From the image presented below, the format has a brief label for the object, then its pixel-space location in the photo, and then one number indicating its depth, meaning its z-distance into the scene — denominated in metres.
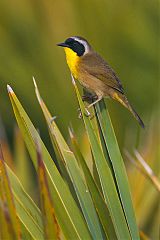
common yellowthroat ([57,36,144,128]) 7.64
